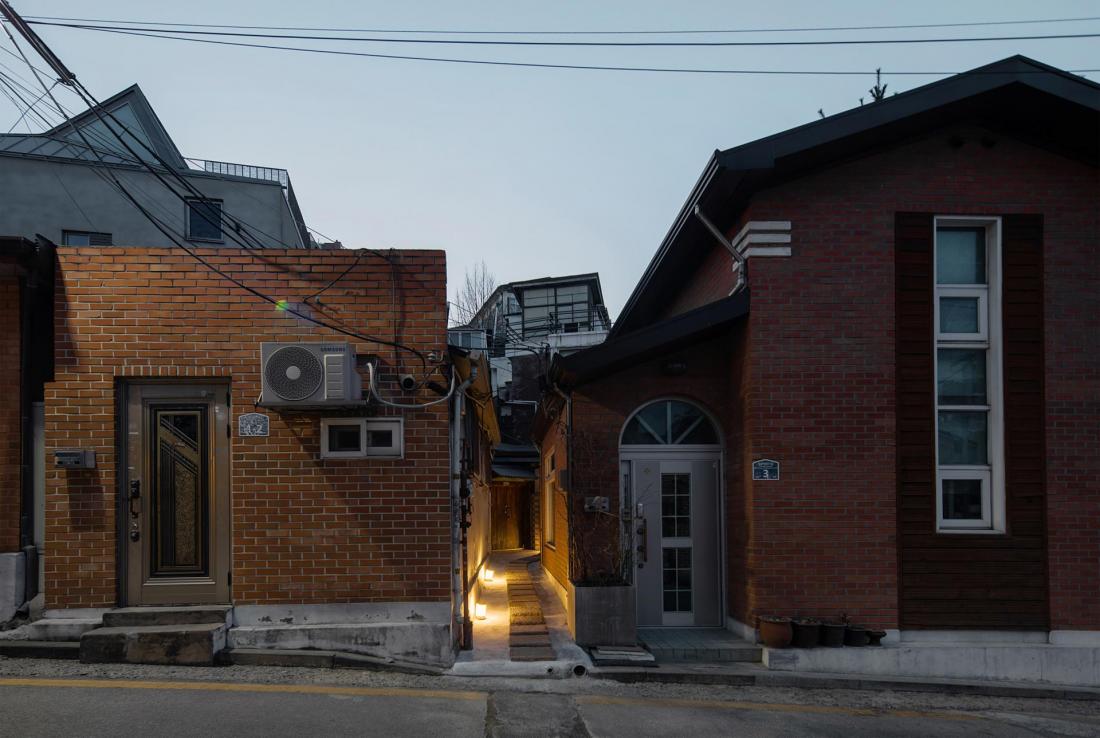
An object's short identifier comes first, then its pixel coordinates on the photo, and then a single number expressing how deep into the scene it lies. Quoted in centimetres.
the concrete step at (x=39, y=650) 704
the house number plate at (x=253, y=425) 757
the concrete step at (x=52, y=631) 719
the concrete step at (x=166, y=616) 730
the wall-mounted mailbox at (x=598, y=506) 930
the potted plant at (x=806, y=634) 821
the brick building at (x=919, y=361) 853
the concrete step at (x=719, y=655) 835
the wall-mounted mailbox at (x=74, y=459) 728
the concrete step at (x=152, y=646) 695
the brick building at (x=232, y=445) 743
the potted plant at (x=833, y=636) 824
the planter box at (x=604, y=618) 831
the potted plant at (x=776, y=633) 819
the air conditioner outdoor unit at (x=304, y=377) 725
